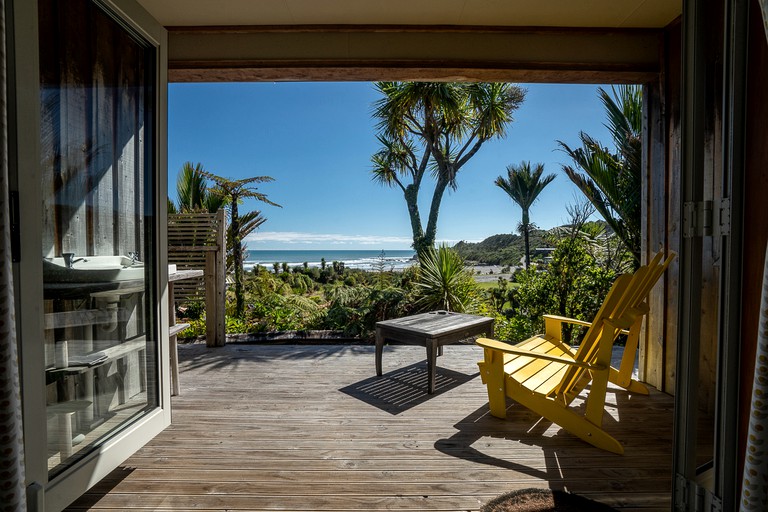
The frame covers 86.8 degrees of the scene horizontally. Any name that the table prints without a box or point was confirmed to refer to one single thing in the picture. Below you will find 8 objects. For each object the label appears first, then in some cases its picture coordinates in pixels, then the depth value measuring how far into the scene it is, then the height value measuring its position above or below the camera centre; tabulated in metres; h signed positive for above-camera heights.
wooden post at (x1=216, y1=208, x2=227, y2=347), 4.18 -0.30
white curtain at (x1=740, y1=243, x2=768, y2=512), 0.77 -0.38
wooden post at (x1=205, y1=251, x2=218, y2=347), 4.15 -0.40
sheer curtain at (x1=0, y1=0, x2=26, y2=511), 0.71 -0.24
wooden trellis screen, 4.17 -0.08
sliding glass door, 1.43 +0.01
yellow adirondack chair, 2.14 -0.76
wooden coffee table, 2.96 -0.65
